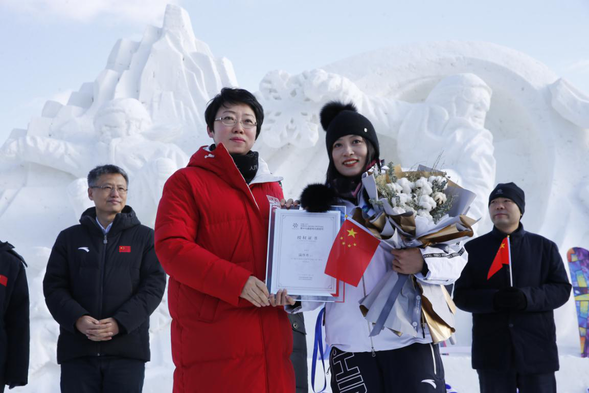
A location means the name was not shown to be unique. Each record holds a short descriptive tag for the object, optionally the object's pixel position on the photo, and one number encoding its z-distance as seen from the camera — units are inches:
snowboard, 146.3
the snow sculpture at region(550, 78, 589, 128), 182.7
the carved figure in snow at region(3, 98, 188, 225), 188.5
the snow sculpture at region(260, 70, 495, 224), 174.6
